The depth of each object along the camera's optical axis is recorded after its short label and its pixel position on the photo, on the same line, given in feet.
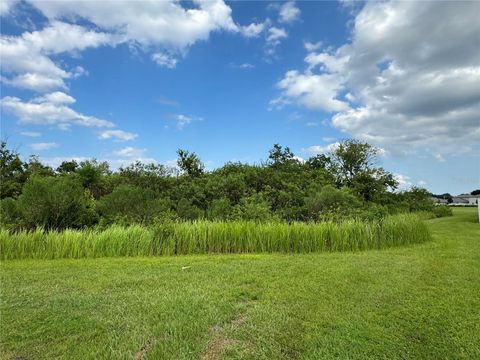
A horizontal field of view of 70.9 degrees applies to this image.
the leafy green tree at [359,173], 63.05
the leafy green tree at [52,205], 28.94
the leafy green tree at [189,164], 51.19
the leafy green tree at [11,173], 43.45
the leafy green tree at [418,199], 64.69
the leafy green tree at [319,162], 61.62
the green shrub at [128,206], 32.78
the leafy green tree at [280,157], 56.39
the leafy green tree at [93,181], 44.52
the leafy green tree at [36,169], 48.06
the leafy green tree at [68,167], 54.49
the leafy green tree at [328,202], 37.68
